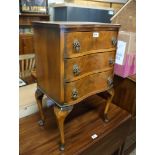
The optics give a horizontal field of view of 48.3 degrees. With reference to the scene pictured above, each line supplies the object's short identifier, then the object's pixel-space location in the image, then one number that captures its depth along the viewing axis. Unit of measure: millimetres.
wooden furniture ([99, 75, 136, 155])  1440
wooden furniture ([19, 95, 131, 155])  1062
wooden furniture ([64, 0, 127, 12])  3176
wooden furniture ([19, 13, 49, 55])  2930
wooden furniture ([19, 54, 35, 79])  1798
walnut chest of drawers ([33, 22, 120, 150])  865
